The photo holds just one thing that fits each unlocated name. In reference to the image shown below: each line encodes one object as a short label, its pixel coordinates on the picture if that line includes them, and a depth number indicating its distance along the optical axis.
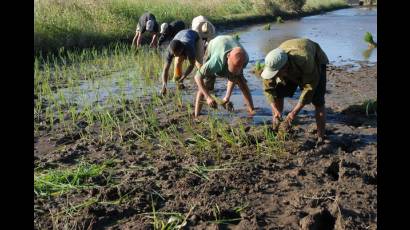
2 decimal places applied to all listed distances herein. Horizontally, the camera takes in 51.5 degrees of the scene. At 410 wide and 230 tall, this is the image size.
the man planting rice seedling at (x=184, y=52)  5.21
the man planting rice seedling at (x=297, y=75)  3.81
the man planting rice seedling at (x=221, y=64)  4.29
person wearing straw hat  6.59
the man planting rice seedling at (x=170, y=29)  7.44
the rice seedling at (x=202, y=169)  3.60
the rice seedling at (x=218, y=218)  2.89
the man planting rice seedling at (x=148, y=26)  9.30
